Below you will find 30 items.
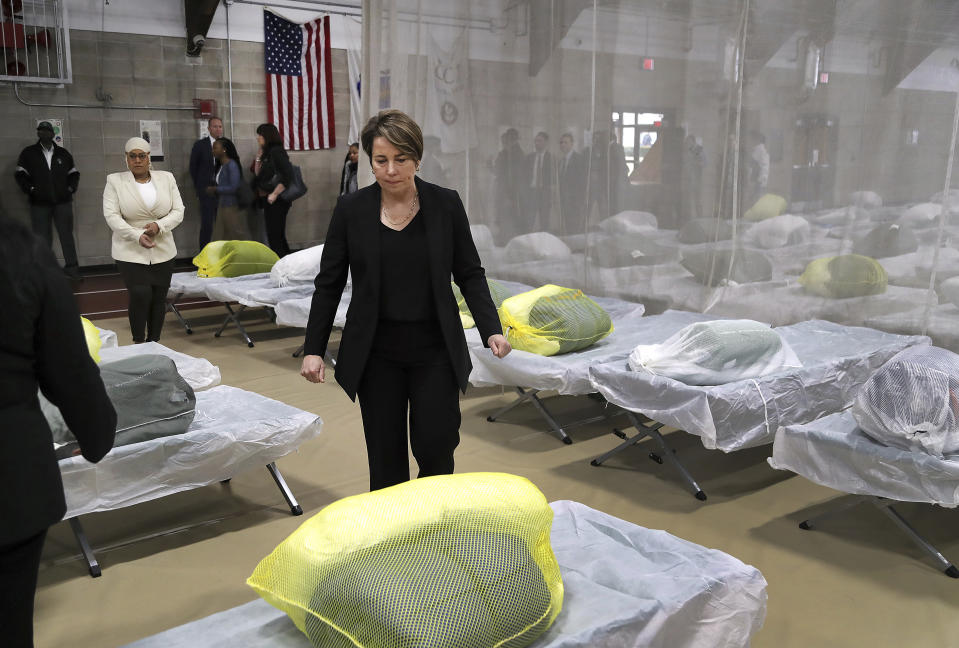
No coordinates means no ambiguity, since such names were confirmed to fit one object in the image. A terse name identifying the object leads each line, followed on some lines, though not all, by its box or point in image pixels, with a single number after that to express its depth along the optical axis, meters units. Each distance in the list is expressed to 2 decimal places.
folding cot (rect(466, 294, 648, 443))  3.55
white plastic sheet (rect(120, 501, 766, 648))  1.67
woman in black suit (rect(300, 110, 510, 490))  2.13
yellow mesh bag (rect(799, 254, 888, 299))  4.08
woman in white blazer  4.72
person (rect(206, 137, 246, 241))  8.75
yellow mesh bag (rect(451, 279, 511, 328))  4.45
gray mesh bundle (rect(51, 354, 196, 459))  2.71
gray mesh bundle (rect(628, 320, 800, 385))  3.19
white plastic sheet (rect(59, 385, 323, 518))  2.59
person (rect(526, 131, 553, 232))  5.52
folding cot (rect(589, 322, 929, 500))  3.03
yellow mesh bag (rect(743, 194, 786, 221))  4.39
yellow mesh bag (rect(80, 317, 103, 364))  3.32
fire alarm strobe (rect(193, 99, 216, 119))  9.12
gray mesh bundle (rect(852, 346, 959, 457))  2.54
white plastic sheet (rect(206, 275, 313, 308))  5.50
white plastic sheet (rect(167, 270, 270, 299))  5.98
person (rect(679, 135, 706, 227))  4.73
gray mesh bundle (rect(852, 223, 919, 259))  3.94
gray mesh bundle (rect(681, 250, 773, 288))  4.54
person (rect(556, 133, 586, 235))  5.36
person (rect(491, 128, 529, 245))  5.71
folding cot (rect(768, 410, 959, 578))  2.50
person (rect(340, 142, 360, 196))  8.73
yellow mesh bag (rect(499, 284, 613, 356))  3.79
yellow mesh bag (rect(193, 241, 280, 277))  6.20
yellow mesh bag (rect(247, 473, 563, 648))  1.56
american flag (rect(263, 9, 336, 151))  9.55
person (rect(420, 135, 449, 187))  6.06
